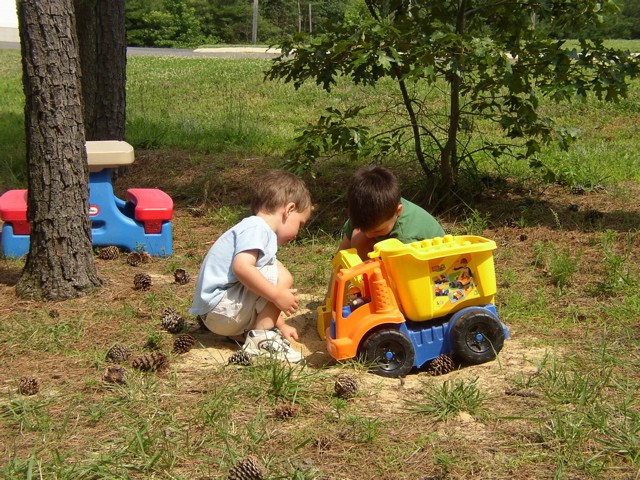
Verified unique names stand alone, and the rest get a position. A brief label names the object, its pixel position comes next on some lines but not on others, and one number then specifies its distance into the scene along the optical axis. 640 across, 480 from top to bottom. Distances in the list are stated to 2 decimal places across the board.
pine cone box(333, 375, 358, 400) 3.15
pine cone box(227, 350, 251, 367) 3.46
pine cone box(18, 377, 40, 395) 3.17
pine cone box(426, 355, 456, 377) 3.55
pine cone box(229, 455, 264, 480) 2.51
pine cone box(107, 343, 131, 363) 3.52
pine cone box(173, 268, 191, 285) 4.76
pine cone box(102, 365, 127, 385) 3.24
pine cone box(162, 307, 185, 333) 3.95
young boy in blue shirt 3.68
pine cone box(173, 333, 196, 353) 3.69
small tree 5.18
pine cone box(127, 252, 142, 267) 5.14
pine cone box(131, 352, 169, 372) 3.39
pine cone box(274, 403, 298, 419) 2.98
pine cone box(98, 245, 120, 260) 5.24
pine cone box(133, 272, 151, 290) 4.57
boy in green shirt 3.79
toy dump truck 3.46
